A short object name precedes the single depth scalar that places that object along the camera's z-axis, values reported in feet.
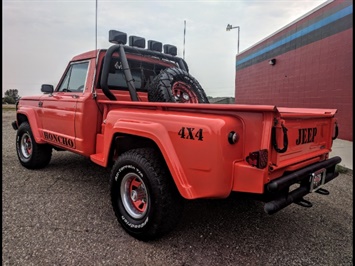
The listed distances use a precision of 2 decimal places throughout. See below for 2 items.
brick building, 26.40
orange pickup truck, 7.34
